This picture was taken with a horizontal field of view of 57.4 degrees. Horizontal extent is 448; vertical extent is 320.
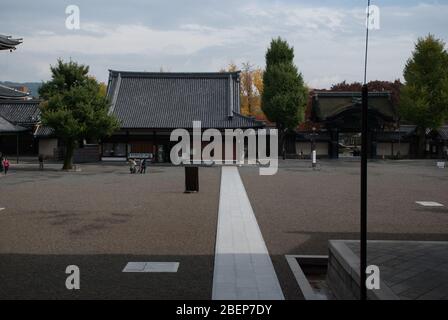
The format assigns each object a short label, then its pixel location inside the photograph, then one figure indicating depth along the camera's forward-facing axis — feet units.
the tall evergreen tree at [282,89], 139.23
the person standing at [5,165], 84.69
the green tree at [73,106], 89.76
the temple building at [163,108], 121.49
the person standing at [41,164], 94.17
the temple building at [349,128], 144.56
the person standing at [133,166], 88.16
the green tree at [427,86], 130.31
